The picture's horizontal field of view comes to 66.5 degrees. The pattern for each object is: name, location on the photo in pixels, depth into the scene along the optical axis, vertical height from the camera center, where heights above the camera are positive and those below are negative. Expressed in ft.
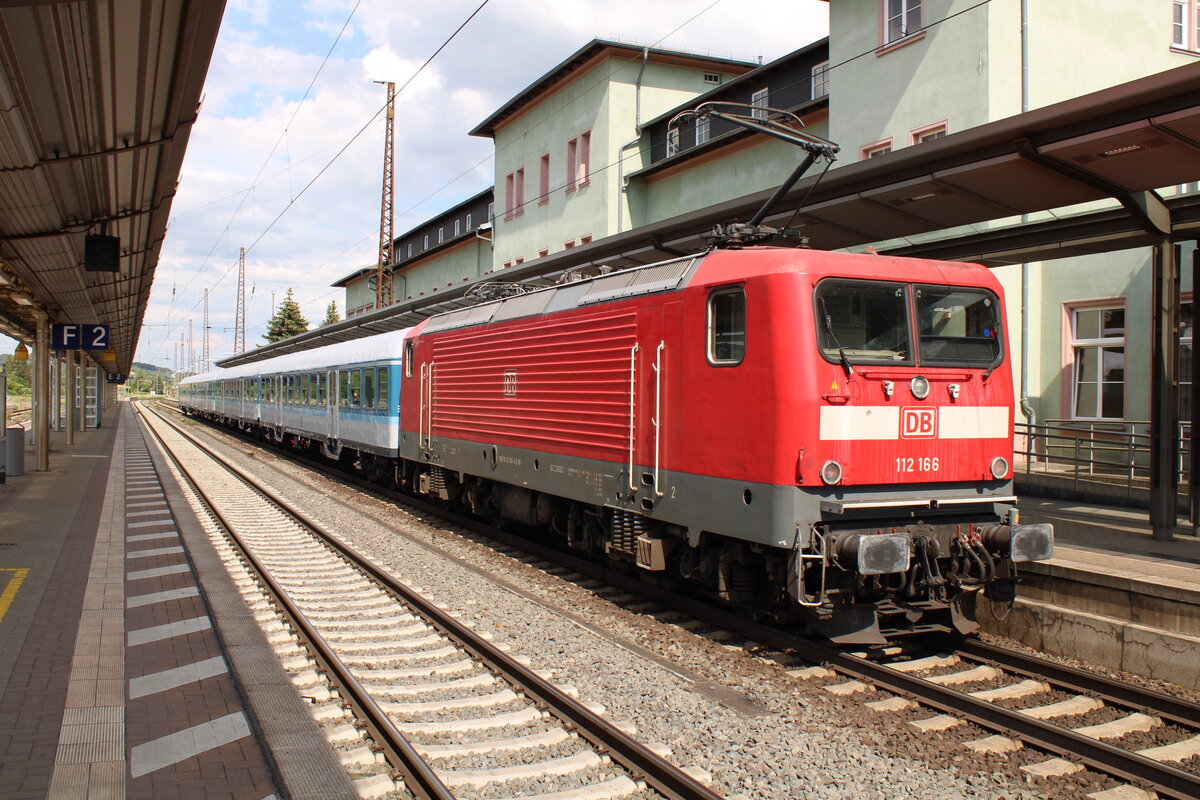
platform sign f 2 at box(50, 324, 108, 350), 73.61 +4.98
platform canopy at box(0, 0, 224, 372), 19.99 +8.20
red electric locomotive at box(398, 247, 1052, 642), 22.54 -0.93
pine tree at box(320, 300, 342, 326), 257.09 +24.81
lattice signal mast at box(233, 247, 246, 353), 226.17 +25.83
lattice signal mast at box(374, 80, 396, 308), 105.60 +26.95
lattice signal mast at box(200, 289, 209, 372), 270.01 +15.27
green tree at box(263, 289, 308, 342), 287.28 +24.14
